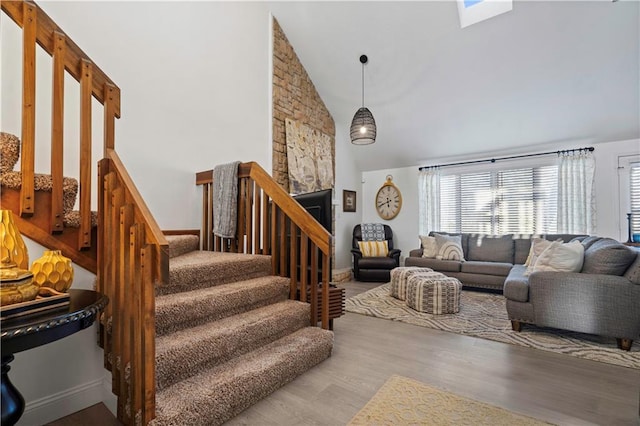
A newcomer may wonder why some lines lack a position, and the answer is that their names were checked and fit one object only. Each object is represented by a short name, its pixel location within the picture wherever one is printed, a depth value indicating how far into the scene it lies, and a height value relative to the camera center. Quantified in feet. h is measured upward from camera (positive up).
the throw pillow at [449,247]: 16.37 -1.77
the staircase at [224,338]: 4.90 -2.50
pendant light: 12.20 +3.68
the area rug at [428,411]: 5.12 -3.58
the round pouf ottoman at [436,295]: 11.14 -3.04
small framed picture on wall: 19.98 +1.05
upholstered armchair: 17.53 -2.95
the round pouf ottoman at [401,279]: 12.90 -2.85
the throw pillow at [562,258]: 9.03 -1.34
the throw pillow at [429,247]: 16.97 -1.82
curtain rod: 14.86 +3.29
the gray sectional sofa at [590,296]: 7.88 -2.32
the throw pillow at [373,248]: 18.38 -2.05
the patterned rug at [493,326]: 7.88 -3.70
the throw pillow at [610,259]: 8.21 -1.26
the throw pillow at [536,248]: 12.23 -1.41
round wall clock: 20.58 +1.10
